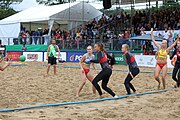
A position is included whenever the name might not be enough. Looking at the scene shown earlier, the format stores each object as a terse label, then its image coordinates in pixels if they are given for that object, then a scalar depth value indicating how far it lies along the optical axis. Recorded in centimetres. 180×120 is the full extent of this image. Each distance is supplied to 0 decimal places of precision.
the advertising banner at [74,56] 2405
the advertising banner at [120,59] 2151
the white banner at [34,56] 2538
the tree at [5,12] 5876
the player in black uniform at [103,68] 859
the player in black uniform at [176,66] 1073
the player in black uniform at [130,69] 920
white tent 2934
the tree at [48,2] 6391
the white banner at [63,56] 2467
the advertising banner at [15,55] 2665
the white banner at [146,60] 1977
